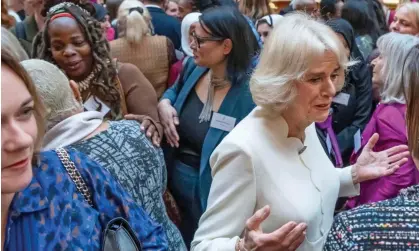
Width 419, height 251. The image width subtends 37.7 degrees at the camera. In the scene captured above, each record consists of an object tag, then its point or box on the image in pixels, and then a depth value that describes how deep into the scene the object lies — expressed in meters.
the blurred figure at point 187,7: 5.79
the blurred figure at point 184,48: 4.65
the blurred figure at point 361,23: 5.03
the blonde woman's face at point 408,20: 4.77
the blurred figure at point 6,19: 4.05
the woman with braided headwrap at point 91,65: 3.04
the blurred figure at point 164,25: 5.46
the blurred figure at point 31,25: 4.51
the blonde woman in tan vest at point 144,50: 4.64
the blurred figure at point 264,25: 5.11
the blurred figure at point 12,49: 1.50
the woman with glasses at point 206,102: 3.05
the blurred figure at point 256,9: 5.67
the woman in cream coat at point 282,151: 2.02
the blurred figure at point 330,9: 5.71
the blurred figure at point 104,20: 4.09
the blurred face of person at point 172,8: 6.67
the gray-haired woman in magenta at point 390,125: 3.01
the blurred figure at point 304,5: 5.95
